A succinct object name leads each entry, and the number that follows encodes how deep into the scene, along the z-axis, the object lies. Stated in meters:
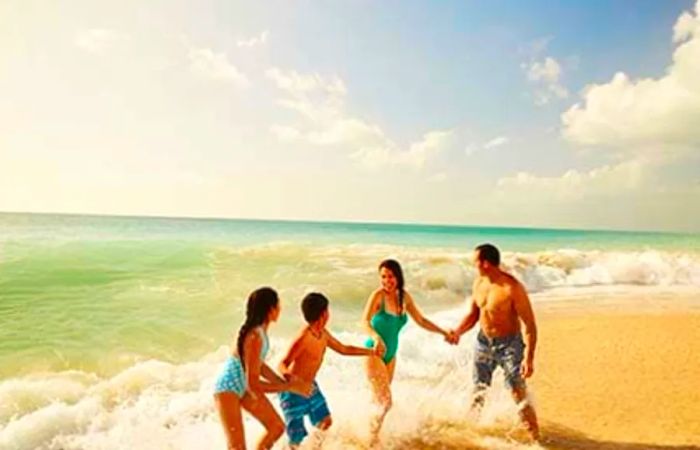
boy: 4.79
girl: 4.37
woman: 5.59
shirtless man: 5.80
